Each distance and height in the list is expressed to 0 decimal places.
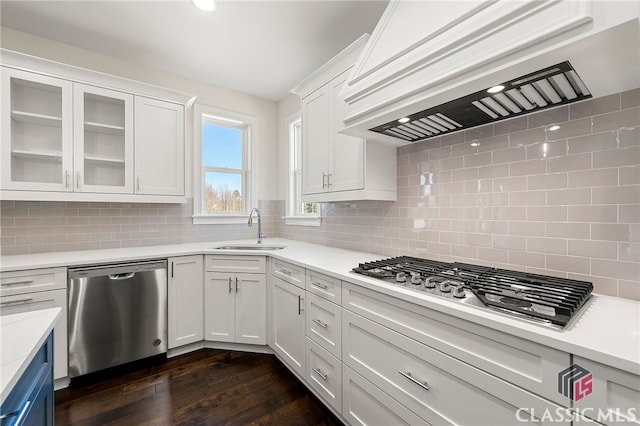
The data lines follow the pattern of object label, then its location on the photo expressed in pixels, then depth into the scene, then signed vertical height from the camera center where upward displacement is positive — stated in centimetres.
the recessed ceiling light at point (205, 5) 190 +145
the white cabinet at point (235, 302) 251 -85
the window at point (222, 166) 315 +55
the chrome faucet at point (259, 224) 314 -16
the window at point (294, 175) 350 +46
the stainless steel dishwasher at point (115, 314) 203 -83
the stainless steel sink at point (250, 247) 297 -41
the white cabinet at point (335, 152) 200 +46
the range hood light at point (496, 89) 117 +53
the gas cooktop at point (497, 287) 95 -34
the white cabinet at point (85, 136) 210 +65
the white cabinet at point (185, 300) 240 -81
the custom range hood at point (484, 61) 86 +57
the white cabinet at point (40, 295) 183 -59
